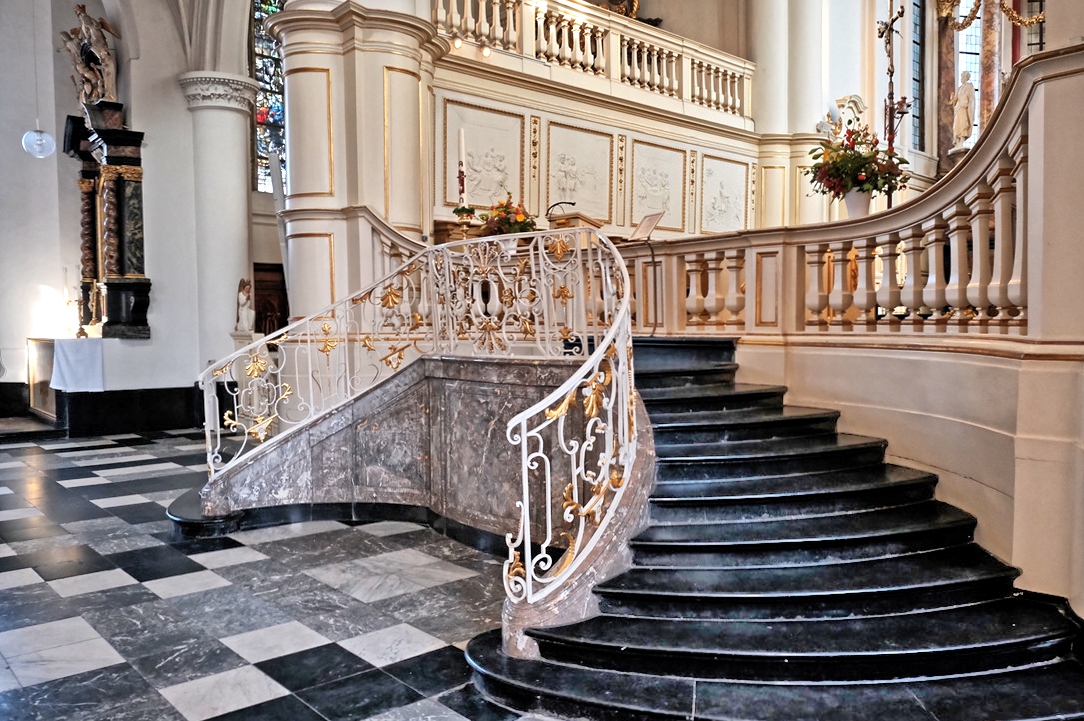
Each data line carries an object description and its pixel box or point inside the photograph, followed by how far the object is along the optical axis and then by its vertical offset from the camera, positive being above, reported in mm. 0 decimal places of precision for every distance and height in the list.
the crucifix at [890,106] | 7195 +2036
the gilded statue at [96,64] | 10031 +3337
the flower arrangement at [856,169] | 5797 +1115
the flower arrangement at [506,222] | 6383 +833
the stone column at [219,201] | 10430 +1654
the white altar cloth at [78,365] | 9859 -425
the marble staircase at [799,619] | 2715 -1099
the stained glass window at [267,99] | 12734 +3676
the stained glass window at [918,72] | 14789 +4618
